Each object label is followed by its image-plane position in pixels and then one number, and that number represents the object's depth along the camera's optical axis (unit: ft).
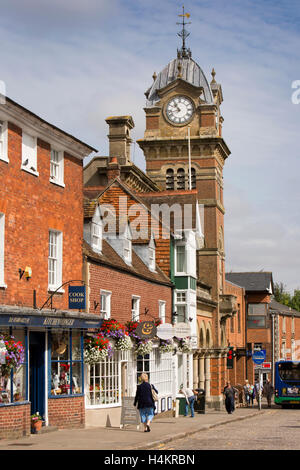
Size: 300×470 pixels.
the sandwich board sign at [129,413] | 75.61
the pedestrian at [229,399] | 126.21
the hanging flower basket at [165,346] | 105.50
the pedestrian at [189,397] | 108.17
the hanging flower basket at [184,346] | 115.03
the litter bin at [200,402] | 122.93
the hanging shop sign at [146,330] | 90.17
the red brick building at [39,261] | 65.36
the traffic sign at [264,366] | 132.39
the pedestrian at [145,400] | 71.46
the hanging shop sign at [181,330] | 104.42
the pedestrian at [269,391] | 157.99
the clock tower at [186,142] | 202.28
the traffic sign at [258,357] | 129.29
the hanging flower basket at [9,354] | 61.93
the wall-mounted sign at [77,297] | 73.72
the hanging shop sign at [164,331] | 100.68
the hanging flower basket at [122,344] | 85.35
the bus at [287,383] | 147.13
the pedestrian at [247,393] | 168.35
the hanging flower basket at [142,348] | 93.25
